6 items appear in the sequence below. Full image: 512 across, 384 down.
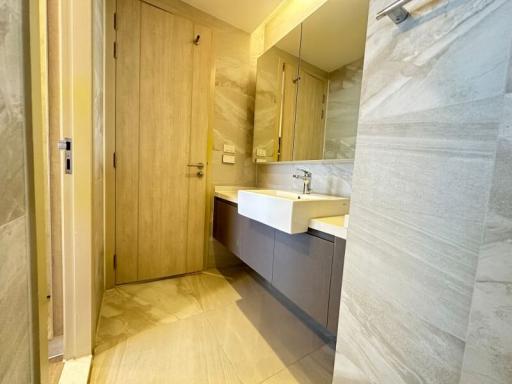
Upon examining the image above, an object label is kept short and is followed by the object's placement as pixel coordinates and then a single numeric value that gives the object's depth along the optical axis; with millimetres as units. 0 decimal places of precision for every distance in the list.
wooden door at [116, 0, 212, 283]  1705
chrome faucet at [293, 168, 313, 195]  1674
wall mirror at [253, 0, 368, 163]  1402
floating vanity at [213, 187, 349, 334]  923
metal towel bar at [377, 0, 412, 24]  524
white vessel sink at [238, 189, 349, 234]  1021
